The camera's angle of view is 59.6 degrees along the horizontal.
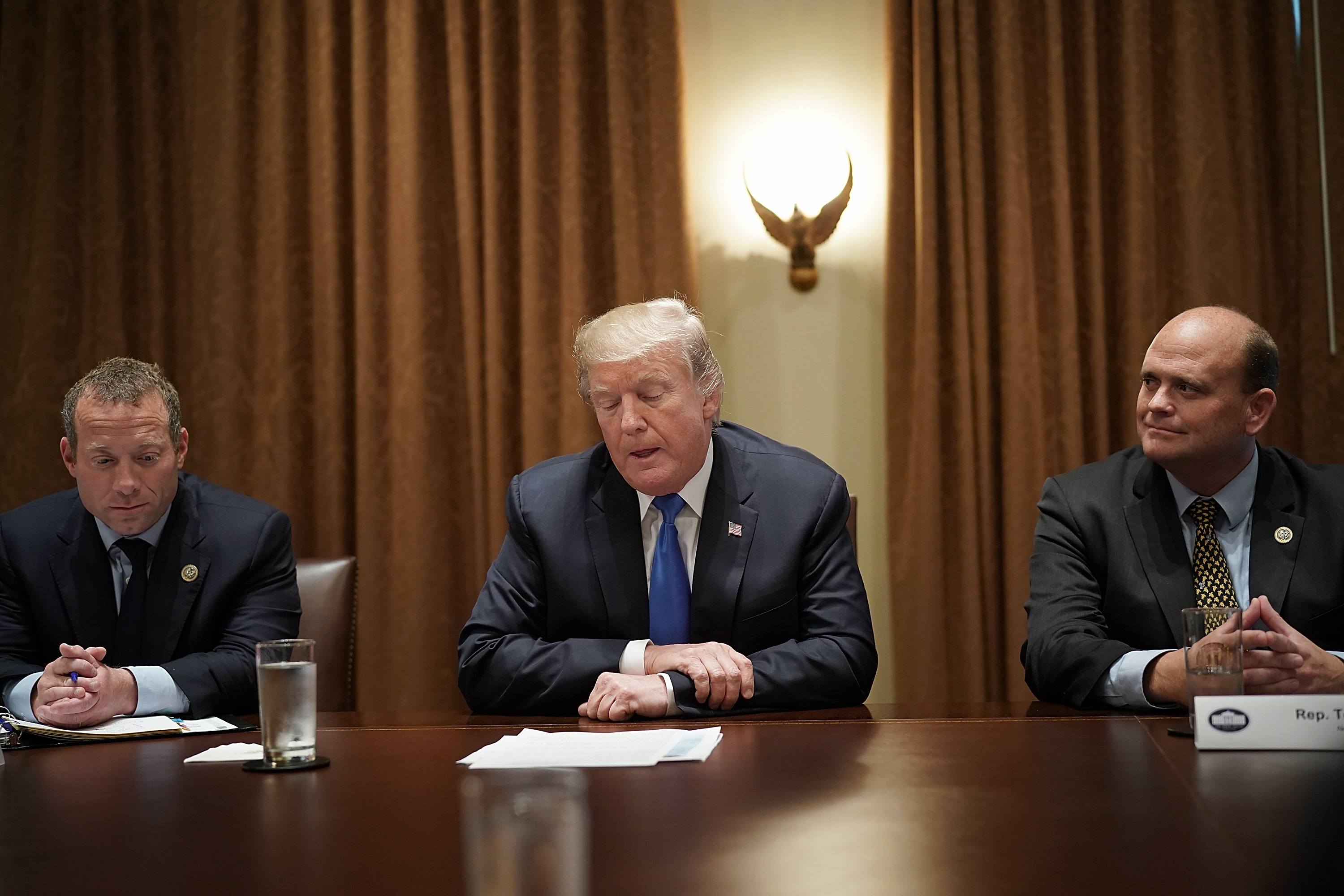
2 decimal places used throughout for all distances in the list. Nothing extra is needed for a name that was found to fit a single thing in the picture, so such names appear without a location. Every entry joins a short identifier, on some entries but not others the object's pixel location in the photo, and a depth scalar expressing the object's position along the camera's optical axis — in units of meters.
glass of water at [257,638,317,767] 1.56
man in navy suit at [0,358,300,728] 2.54
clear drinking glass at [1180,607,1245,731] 1.61
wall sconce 3.61
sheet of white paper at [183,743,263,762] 1.68
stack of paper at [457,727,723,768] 1.54
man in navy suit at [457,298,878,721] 2.40
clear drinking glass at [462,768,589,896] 1.02
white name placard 1.44
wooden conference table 1.03
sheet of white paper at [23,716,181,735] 1.91
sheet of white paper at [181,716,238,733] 1.96
